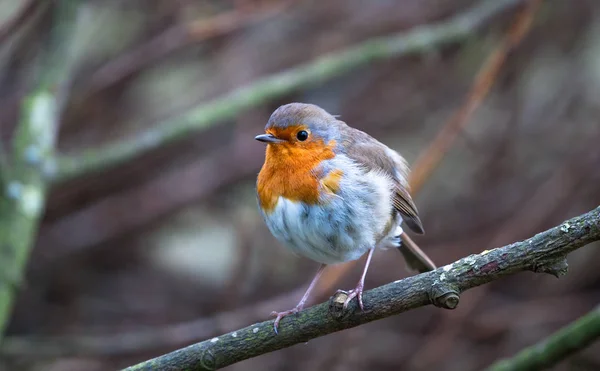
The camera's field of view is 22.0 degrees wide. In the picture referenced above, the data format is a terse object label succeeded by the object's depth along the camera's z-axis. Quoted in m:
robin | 6.28
